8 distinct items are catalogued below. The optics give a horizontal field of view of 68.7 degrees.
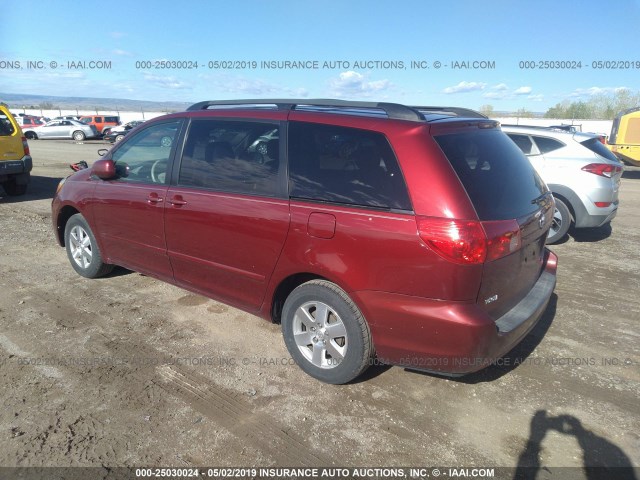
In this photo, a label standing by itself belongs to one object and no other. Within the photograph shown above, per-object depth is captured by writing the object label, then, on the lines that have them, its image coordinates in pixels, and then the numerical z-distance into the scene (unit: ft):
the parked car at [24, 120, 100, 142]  101.30
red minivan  8.63
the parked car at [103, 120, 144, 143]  96.63
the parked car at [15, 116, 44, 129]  106.73
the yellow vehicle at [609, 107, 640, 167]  48.83
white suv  21.48
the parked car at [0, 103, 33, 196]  30.27
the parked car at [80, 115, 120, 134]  111.73
